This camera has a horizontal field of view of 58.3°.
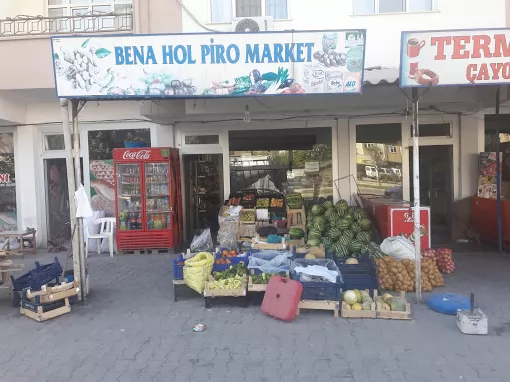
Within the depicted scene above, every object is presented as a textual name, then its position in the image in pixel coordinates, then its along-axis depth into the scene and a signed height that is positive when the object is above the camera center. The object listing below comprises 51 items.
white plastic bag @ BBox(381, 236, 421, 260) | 7.30 -1.27
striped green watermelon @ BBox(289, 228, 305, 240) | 8.73 -1.17
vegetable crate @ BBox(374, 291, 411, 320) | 5.59 -1.77
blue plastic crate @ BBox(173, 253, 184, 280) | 6.61 -1.38
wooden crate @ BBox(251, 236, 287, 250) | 7.56 -1.20
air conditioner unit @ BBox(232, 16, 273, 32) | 8.85 +2.91
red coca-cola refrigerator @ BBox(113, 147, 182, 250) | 9.94 -0.48
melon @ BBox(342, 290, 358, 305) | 5.81 -1.61
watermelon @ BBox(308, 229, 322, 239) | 8.42 -1.15
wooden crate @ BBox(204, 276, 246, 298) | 6.01 -1.55
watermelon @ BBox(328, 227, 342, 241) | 8.37 -1.15
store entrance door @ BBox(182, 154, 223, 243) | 11.95 -0.44
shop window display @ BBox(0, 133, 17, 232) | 11.13 -0.10
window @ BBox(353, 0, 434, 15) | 9.18 +3.30
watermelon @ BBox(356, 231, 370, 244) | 8.14 -1.19
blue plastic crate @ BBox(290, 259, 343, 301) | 5.80 -1.51
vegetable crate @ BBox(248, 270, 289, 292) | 6.06 -1.50
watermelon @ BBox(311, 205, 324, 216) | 9.43 -0.80
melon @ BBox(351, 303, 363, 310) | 5.71 -1.70
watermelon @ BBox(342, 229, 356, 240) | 8.33 -1.15
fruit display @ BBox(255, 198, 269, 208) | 10.29 -0.67
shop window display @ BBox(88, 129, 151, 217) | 10.84 +0.43
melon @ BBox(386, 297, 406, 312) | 5.68 -1.68
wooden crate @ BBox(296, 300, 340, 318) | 5.75 -1.68
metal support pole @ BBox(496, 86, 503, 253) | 9.03 -0.55
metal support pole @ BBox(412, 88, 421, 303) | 6.05 -0.17
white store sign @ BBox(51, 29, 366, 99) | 5.81 +1.42
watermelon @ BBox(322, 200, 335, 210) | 9.55 -0.70
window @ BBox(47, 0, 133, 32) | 9.88 +3.77
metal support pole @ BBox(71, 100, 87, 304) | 6.53 -0.57
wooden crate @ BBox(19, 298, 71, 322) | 5.87 -1.72
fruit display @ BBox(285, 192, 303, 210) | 10.02 -0.63
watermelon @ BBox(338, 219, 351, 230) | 8.61 -1.00
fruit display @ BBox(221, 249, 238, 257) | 7.07 -1.23
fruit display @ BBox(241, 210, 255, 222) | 9.55 -0.89
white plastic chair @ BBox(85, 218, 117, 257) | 9.93 -1.23
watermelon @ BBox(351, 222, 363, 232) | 8.56 -1.06
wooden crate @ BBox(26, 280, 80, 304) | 5.92 -1.50
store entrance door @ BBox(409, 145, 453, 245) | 10.80 -0.40
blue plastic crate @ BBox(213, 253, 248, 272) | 6.70 -1.31
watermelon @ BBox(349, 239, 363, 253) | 7.65 -1.27
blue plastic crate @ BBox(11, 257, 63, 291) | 6.27 -1.37
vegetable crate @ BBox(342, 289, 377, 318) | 5.65 -1.76
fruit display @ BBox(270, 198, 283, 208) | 10.29 -0.68
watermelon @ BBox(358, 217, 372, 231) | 8.74 -1.02
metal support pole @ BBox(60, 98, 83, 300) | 6.42 -0.06
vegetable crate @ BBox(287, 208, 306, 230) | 9.71 -0.97
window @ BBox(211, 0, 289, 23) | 9.36 +3.39
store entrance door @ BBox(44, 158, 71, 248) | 11.26 -0.52
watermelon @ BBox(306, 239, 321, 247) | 7.88 -1.23
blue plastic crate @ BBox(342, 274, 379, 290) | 6.38 -1.55
